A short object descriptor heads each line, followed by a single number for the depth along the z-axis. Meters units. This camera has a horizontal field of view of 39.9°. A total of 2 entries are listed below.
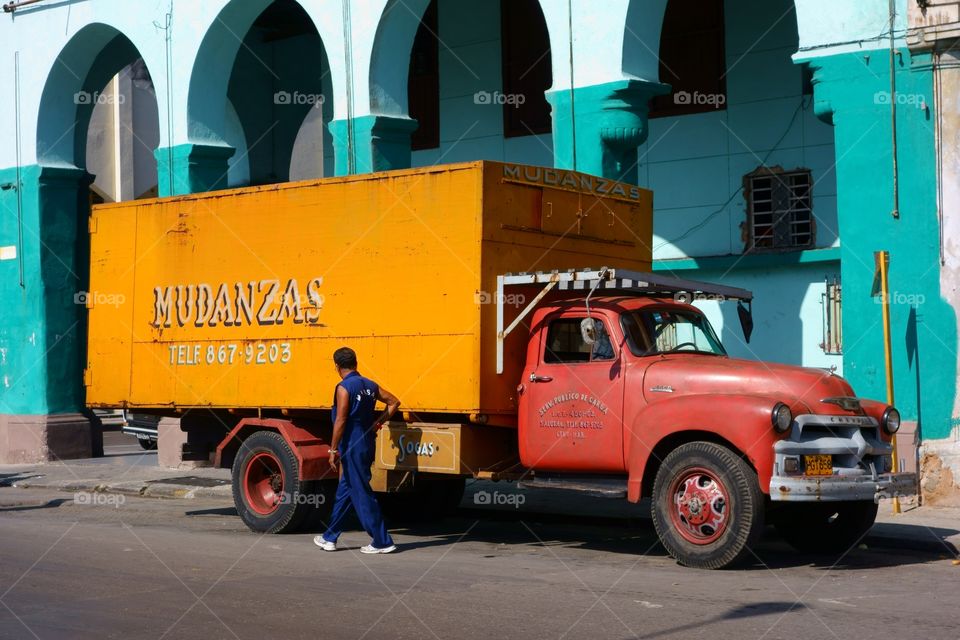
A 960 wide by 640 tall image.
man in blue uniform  11.02
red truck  10.05
